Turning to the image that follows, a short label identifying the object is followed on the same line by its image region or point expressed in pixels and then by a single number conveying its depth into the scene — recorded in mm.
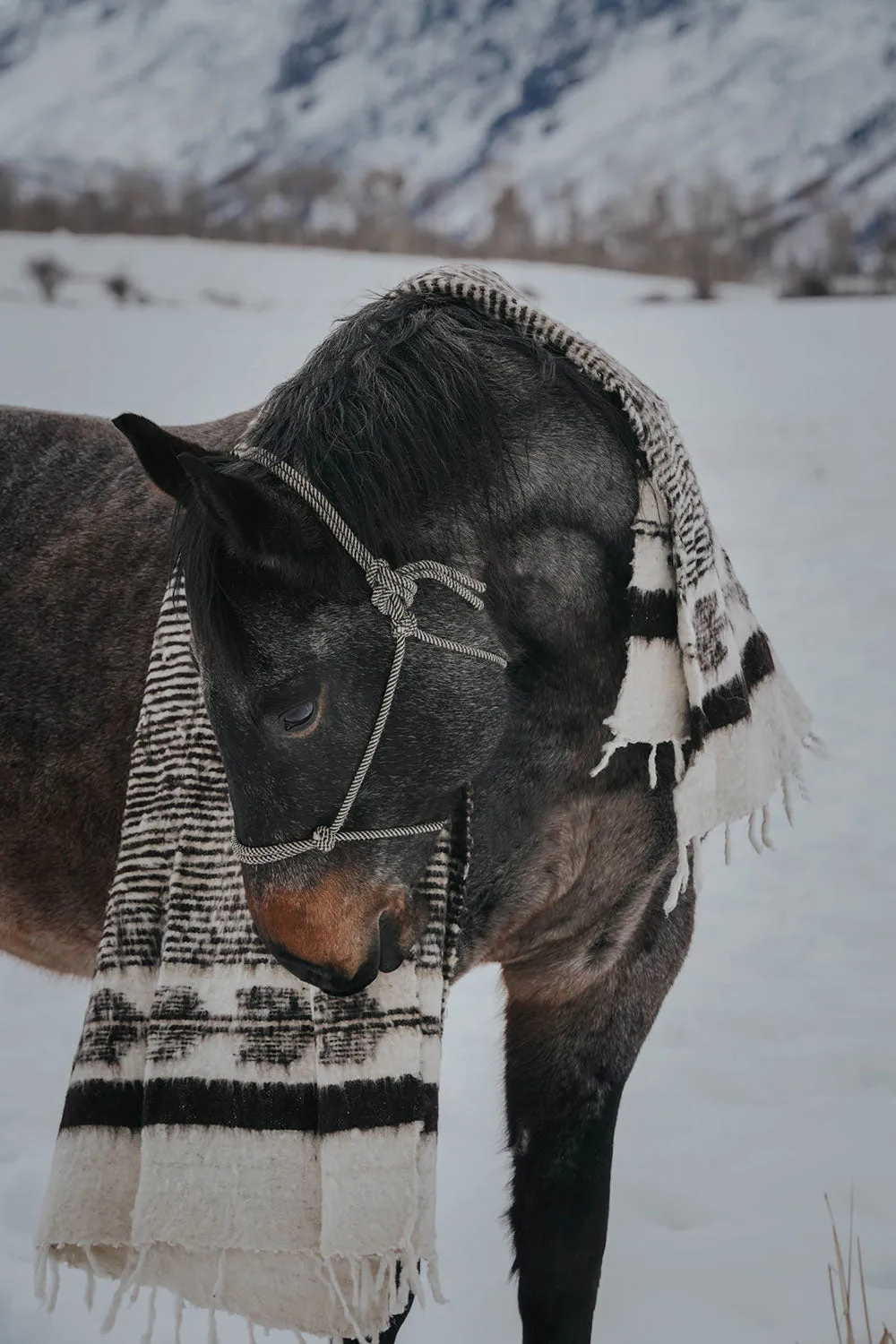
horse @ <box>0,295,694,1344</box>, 4202
